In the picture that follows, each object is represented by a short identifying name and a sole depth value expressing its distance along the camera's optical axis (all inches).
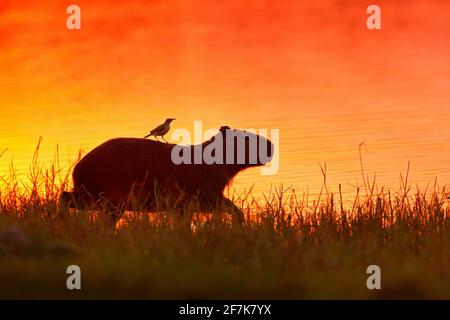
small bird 640.4
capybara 564.1
